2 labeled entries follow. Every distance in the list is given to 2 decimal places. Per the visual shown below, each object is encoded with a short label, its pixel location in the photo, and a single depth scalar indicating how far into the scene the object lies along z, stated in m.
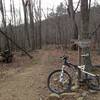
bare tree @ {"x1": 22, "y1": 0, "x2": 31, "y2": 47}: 11.08
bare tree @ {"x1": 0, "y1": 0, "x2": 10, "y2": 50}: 8.83
